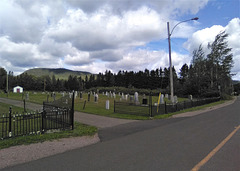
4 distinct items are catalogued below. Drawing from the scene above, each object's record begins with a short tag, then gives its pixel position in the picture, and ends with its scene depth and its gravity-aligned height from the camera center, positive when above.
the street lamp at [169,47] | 17.64 +4.55
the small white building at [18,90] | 65.10 +0.51
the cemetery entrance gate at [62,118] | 8.09 -1.36
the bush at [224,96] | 41.09 -1.92
